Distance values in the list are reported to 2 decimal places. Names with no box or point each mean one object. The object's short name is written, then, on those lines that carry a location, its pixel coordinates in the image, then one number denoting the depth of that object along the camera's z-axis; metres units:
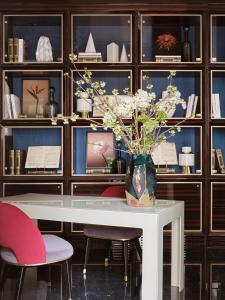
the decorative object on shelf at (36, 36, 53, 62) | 5.46
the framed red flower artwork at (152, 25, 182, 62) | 5.45
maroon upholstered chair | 3.96
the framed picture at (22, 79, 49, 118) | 5.54
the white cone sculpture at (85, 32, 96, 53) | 5.50
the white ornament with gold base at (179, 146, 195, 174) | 5.45
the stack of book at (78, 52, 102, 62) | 5.44
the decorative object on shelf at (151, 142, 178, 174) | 5.52
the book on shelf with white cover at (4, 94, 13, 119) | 5.43
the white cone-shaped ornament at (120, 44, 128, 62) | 5.46
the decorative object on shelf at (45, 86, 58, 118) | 5.46
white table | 3.18
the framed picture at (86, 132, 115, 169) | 5.61
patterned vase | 3.47
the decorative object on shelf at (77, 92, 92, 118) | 5.40
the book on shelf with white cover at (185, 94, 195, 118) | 5.45
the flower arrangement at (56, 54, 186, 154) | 3.37
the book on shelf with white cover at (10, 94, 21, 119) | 5.42
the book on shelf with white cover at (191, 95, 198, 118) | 5.44
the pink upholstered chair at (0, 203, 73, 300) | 3.06
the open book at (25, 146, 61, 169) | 5.48
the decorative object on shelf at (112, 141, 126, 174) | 5.46
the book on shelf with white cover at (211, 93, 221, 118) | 5.43
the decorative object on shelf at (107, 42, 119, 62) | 5.46
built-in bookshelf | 5.38
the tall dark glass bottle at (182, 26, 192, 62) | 5.45
